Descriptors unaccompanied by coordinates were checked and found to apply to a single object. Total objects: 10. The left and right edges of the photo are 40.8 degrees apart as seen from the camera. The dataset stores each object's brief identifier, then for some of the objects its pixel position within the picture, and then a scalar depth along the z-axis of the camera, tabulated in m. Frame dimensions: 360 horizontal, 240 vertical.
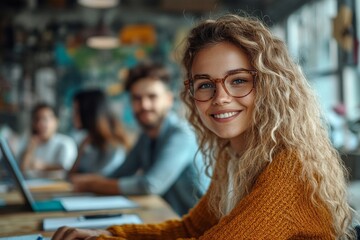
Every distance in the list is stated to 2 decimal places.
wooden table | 1.56
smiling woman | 1.07
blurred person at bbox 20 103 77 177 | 4.60
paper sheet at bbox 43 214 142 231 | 1.56
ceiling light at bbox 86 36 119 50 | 5.91
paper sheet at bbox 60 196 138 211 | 1.98
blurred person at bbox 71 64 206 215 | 2.41
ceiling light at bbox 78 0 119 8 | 4.91
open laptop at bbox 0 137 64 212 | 1.94
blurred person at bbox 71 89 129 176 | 3.47
